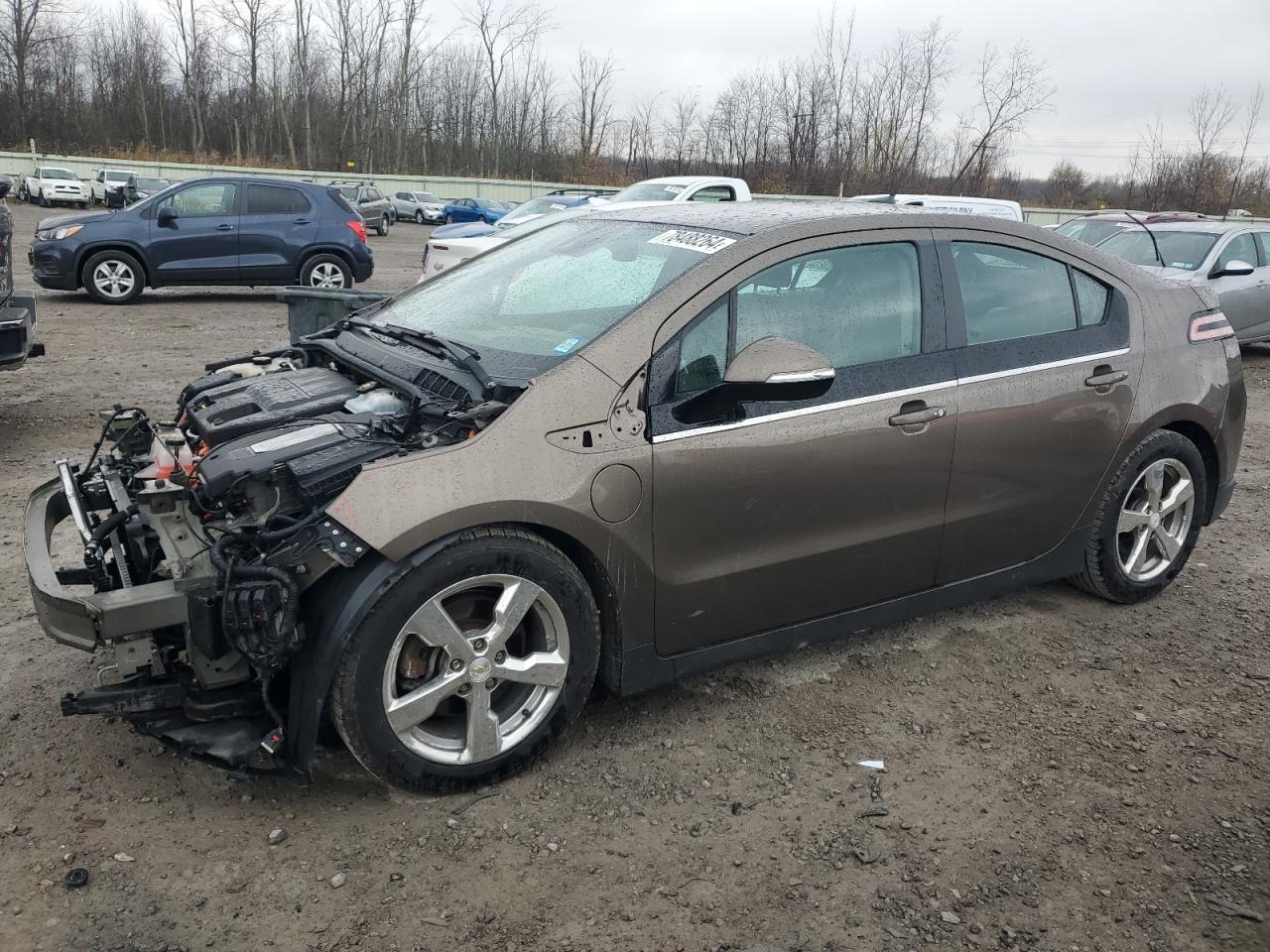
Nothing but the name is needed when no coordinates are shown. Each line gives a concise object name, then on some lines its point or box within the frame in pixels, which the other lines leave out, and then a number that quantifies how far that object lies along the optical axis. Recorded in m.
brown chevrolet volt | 2.78
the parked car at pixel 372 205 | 32.38
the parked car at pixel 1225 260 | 11.70
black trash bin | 6.24
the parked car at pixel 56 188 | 35.34
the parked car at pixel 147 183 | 32.38
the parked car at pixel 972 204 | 14.68
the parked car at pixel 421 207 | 41.59
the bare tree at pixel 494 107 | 62.81
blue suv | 12.87
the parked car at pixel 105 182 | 35.31
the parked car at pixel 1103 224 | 13.20
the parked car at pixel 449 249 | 11.47
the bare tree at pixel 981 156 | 40.94
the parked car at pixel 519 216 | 13.00
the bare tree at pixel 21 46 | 55.44
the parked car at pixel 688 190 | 14.62
